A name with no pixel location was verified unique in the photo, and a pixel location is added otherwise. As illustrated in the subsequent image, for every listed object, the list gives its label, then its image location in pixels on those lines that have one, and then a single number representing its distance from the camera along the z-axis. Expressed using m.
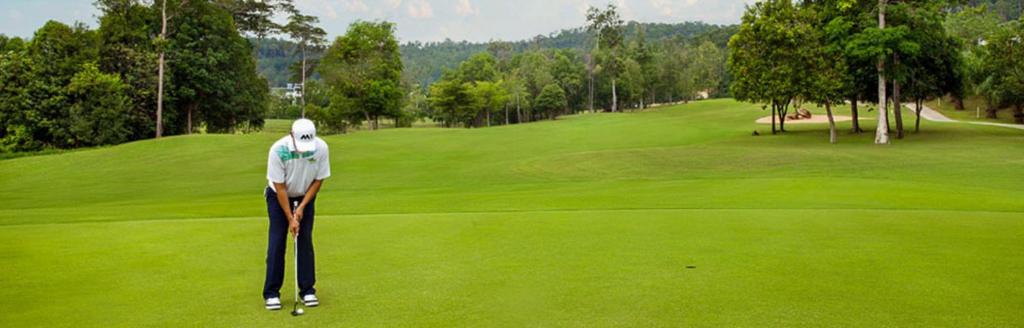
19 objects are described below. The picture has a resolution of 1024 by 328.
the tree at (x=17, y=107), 49.92
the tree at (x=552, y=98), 114.81
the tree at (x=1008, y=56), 43.00
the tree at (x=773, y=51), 41.91
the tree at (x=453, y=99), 94.00
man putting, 7.38
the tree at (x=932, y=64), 41.66
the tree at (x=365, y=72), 77.38
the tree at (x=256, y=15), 77.75
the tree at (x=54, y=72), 50.25
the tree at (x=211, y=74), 60.12
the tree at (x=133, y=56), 56.09
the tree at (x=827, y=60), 41.09
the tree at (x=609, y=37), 114.62
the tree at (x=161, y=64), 55.94
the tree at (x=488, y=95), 97.23
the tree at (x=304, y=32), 83.50
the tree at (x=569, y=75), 127.62
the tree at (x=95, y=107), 50.38
